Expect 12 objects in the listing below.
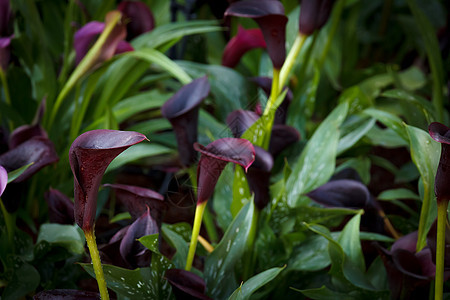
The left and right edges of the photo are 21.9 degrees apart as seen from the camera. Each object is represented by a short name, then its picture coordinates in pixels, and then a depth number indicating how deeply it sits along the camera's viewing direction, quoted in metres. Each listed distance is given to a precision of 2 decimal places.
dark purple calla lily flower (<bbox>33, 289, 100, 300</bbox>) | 1.16
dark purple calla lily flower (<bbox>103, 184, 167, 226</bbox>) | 1.20
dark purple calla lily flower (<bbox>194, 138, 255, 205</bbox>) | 1.13
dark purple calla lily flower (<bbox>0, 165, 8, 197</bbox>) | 1.10
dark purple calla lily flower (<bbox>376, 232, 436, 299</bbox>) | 1.24
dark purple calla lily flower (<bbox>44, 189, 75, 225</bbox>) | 1.30
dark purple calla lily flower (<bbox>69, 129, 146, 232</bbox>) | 1.05
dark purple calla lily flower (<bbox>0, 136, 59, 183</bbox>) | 1.26
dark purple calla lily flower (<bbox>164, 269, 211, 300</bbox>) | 1.18
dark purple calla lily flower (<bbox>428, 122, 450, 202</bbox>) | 1.08
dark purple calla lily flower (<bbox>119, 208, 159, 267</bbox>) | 1.19
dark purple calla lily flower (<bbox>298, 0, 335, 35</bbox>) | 1.37
